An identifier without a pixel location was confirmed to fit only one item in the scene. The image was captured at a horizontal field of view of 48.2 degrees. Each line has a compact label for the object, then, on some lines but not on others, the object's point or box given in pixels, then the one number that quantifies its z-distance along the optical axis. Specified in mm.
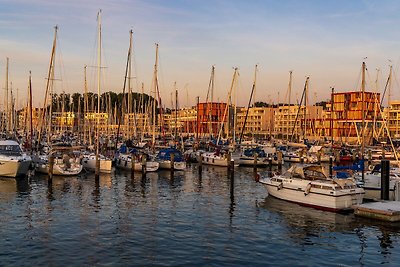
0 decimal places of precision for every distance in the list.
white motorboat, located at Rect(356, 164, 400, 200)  35159
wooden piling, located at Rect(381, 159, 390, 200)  33094
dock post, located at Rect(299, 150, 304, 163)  71562
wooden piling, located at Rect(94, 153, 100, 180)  44344
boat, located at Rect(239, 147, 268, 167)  64875
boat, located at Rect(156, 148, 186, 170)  56969
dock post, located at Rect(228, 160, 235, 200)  37666
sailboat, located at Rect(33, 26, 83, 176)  48938
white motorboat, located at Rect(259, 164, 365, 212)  31984
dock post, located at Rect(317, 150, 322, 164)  70206
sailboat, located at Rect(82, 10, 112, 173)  52688
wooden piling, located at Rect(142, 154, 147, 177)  49850
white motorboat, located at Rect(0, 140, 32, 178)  45500
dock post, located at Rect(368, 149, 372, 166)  68919
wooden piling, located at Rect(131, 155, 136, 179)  50081
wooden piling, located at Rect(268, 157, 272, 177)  63266
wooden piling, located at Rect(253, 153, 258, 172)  61438
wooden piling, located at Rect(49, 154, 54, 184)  42803
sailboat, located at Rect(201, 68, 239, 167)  64562
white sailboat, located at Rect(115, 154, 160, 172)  54094
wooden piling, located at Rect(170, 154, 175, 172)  53831
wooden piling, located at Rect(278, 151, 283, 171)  65175
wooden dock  28172
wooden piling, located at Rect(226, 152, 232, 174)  59650
